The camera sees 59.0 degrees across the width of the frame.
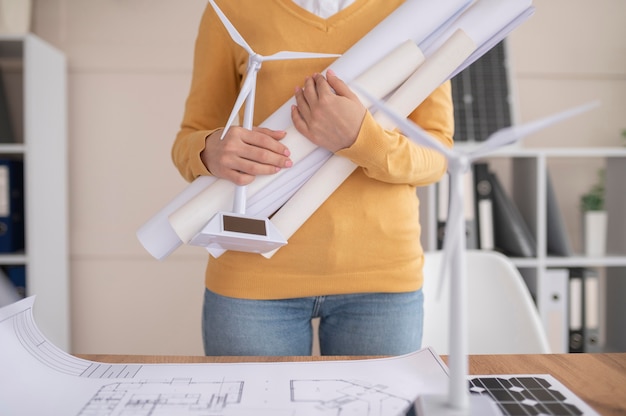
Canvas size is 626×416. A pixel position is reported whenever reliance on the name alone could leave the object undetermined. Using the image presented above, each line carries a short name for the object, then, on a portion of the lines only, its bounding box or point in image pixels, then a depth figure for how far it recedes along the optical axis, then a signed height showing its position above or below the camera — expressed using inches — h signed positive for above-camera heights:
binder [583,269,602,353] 79.5 -16.0
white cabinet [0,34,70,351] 75.7 +5.0
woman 36.4 -2.5
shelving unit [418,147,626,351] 77.8 -2.0
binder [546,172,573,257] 79.8 -4.0
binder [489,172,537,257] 79.2 -4.1
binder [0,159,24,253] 76.9 -0.3
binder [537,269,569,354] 78.5 -15.3
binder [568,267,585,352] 79.6 -16.5
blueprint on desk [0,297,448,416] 23.5 -8.7
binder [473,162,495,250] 80.5 -0.6
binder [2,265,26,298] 78.1 -11.1
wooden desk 25.6 -8.8
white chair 48.9 -10.3
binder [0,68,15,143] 82.6 +12.0
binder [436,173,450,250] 78.3 -0.9
